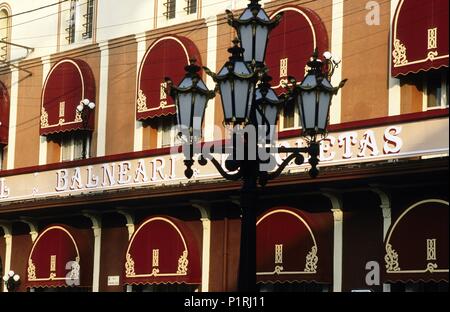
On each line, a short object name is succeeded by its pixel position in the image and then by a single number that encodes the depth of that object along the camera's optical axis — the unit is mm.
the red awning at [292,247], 22484
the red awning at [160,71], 27125
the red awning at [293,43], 23984
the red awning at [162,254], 25297
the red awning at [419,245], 19969
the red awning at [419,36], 21109
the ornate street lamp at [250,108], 14219
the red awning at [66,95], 29672
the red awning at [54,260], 28266
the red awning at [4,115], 32344
